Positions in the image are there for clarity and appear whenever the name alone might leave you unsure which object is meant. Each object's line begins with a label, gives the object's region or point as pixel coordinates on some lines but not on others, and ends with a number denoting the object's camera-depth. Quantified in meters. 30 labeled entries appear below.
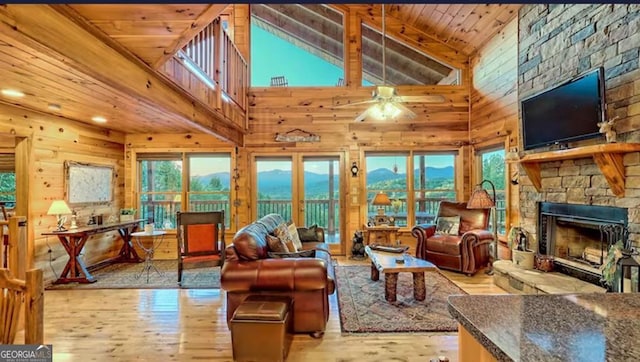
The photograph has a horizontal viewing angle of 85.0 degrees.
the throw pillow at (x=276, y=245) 3.53
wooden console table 4.79
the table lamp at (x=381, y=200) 6.14
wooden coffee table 3.78
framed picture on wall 5.30
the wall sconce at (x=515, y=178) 5.20
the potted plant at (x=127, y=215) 6.07
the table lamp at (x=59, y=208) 4.60
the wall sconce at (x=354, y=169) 6.84
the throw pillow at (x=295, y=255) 3.35
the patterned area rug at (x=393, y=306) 3.28
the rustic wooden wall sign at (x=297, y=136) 6.82
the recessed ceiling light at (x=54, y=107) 4.23
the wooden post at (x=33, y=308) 1.28
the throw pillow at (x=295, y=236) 4.53
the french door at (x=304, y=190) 6.89
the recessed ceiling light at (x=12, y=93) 3.48
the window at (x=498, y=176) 5.72
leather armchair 5.17
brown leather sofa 3.09
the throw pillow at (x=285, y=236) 3.90
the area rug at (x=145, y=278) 4.68
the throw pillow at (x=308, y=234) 5.33
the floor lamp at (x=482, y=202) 4.93
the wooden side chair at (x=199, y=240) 4.80
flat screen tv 3.45
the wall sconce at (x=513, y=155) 4.69
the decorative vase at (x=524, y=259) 4.40
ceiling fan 4.07
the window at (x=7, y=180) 6.07
